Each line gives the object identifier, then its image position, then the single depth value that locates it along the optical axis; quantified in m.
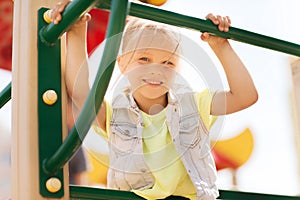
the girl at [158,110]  2.25
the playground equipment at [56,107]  1.91
